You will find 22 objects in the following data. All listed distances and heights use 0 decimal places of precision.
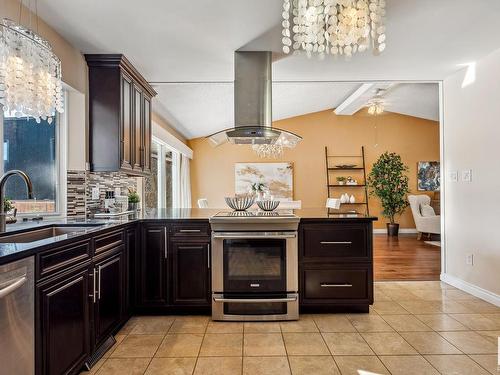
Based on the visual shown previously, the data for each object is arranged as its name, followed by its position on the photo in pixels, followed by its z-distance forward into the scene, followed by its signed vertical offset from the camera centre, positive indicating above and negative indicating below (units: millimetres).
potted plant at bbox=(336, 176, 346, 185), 9153 +235
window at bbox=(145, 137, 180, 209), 5824 +203
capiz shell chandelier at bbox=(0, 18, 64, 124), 1793 +620
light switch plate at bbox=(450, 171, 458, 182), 3974 +140
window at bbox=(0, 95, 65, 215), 2572 +245
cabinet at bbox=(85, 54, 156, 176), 3240 +701
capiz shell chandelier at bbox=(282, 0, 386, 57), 2209 +1046
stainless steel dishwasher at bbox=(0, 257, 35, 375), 1375 -509
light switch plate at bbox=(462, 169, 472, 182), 3727 +140
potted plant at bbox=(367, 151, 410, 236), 8508 +94
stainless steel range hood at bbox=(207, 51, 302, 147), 3332 +875
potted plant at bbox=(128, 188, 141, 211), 3899 -124
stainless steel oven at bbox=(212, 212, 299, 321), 2979 -710
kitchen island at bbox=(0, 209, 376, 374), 3057 -625
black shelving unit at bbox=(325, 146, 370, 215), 9164 +515
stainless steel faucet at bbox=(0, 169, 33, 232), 2008 +17
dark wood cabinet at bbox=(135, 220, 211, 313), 3072 -660
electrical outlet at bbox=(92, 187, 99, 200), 3387 -22
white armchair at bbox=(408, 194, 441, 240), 7711 -584
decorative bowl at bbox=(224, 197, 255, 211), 3676 -133
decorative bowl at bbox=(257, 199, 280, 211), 3564 -150
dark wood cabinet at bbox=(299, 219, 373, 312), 3086 -628
